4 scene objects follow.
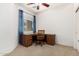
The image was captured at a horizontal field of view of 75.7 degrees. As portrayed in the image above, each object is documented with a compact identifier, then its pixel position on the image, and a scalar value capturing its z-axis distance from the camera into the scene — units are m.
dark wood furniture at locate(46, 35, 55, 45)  1.80
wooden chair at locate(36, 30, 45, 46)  2.01
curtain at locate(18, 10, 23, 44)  2.21
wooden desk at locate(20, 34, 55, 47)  1.93
